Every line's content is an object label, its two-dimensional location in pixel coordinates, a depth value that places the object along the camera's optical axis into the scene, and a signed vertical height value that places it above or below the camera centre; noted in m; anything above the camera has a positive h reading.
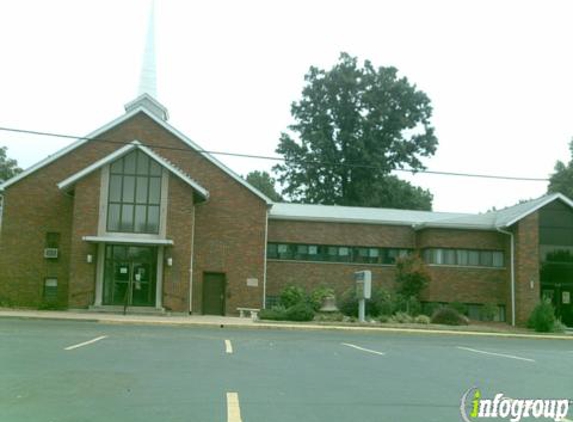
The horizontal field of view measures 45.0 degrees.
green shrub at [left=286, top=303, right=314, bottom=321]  28.66 -1.15
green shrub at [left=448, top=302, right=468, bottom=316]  35.14 -0.89
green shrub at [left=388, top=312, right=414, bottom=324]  30.55 -1.37
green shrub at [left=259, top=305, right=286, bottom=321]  28.66 -1.25
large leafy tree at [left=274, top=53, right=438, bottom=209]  55.81 +12.67
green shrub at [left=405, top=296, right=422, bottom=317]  34.48 -0.89
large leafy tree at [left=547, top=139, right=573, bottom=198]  56.87 +9.24
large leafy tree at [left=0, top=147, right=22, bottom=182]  54.53 +8.80
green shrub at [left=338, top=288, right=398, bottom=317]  31.45 -0.78
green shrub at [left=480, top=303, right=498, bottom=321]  35.72 -1.12
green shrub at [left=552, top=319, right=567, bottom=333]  31.54 -1.61
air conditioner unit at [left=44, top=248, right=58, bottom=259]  32.62 +1.20
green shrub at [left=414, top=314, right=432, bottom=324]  30.62 -1.39
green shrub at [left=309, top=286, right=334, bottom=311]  34.12 -0.52
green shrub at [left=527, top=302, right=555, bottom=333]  31.23 -1.19
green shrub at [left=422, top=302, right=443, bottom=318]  35.01 -0.97
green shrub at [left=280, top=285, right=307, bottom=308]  34.20 -0.55
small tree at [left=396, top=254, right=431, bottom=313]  33.62 +0.58
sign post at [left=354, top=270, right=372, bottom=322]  28.80 -0.09
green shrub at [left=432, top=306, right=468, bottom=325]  30.72 -1.25
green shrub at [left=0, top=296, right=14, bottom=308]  31.74 -1.13
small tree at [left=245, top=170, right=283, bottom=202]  78.12 +11.64
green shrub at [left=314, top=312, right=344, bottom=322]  29.52 -1.34
